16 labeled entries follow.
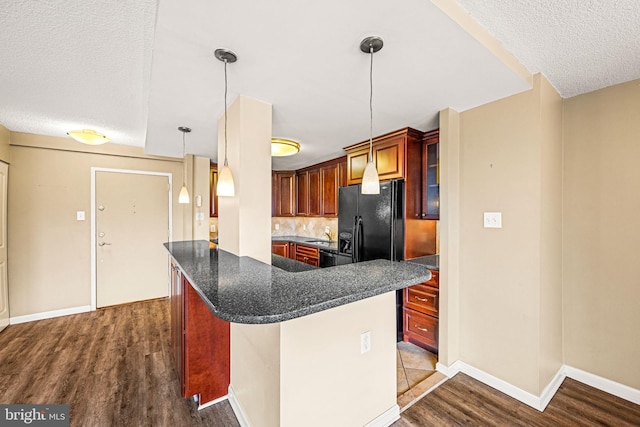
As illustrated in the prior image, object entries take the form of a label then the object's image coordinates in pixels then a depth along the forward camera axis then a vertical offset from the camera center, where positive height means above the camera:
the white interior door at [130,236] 3.73 -0.37
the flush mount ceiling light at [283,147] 3.00 +0.73
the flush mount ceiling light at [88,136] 2.92 +0.82
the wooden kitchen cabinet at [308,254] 3.87 -0.65
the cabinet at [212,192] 4.20 +0.30
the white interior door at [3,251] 3.04 -0.47
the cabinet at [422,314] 2.43 -0.98
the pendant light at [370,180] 1.56 +0.18
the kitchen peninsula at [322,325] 1.01 -0.60
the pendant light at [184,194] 2.72 +0.18
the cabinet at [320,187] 4.00 +0.39
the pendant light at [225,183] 1.69 +0.18
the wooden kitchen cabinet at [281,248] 4.46 -0.62
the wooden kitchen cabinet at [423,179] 2.68 +0.33
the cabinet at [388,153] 2.70 +0.63
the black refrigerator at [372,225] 2.66 -0.15
